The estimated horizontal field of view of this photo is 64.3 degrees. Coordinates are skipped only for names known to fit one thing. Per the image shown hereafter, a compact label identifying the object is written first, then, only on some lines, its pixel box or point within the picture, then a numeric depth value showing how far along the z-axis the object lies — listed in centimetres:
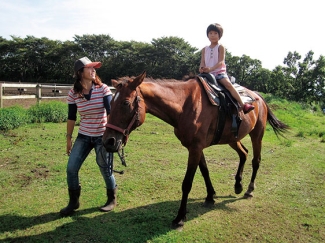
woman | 332
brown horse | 278
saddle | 362
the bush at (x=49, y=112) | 986
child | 383
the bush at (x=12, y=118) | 820
